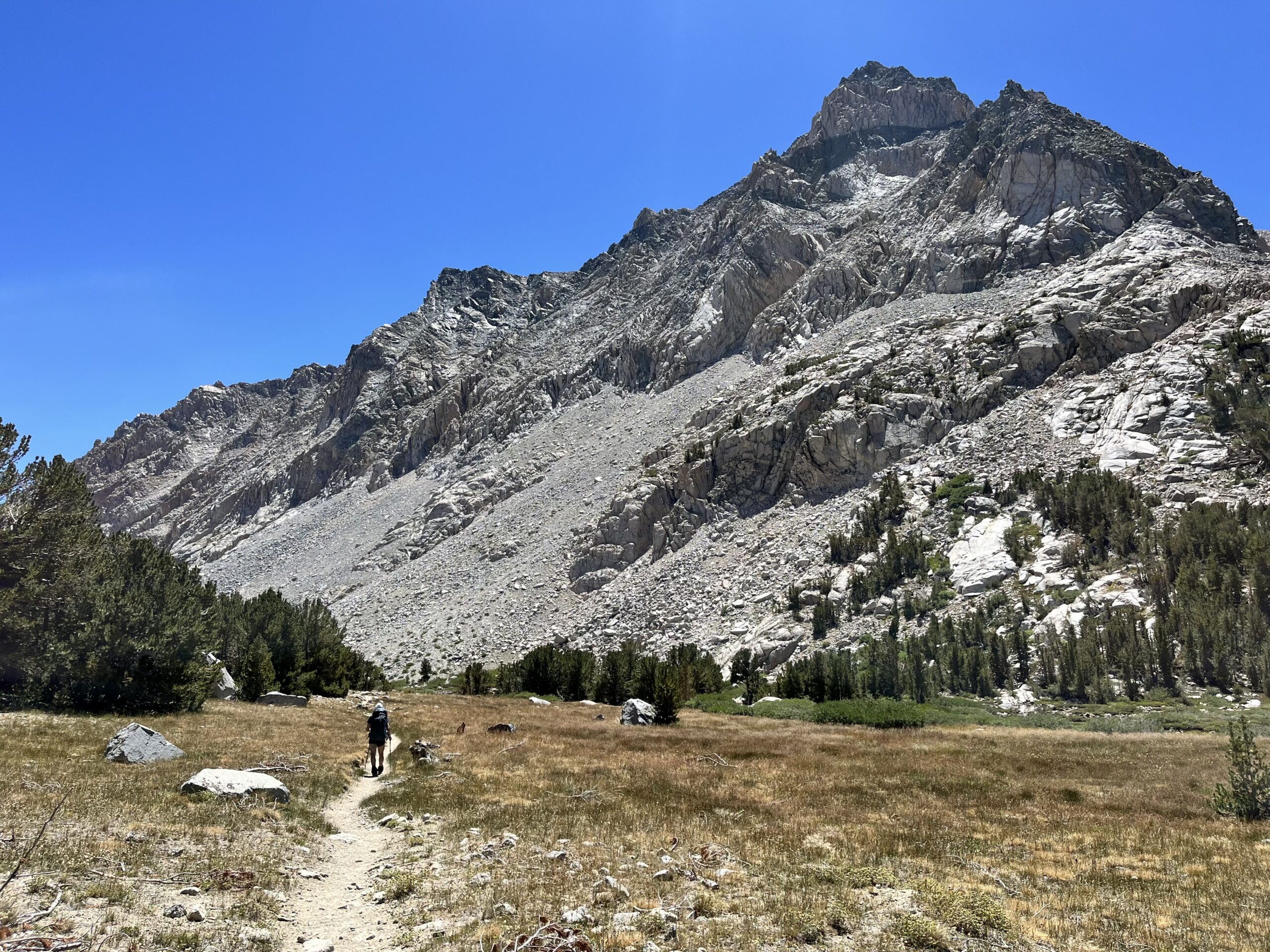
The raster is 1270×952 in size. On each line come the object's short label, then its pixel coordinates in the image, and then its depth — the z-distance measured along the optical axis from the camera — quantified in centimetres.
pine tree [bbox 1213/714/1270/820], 1248
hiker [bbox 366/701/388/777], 1684
